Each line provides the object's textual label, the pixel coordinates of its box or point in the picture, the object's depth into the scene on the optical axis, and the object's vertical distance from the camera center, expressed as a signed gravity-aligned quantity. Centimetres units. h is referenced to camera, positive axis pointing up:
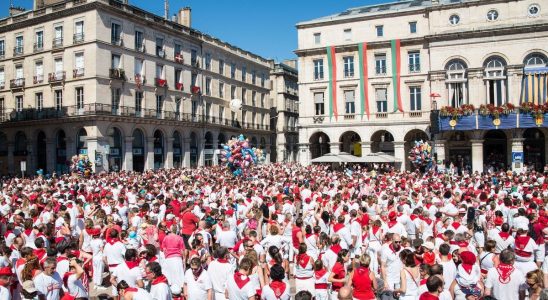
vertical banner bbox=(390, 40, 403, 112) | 4356 +795
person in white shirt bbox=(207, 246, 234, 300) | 768 -192
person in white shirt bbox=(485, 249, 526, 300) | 713 -196
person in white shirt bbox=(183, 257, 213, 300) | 758 -208
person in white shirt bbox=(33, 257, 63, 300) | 709 -187
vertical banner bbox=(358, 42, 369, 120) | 4475 +764
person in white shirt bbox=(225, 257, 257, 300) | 716 -198
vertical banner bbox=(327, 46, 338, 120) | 4588 +796
